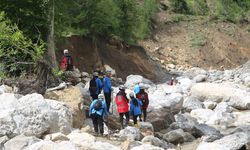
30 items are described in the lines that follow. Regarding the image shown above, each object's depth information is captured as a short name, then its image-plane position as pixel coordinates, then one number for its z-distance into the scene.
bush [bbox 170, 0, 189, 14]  77.94
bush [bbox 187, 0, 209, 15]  81.01
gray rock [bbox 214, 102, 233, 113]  23.77
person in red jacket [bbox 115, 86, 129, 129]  16.55
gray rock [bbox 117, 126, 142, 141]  15.20
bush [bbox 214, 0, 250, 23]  72.38
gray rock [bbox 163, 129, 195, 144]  17.16
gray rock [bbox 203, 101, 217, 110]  24.87
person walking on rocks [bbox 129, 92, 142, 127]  17.12
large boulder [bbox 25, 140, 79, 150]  11.43
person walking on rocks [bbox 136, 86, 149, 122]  17.91
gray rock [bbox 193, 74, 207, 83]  36.34
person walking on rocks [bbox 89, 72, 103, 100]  17.36
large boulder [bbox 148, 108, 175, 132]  19.25
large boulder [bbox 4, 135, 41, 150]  11.84
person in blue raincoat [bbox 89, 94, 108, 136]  14.73
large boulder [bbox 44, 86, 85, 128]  15.90
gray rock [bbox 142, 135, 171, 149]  15.17
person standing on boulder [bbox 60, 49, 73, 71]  21.78
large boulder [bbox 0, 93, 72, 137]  13.31
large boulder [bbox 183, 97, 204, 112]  24.33
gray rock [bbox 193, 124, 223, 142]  17.16
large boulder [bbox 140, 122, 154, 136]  16.75
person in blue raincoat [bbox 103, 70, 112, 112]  17.66
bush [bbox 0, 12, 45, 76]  18.56
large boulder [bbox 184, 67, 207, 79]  46.49
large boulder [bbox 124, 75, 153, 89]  32.28
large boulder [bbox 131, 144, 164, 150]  12.65
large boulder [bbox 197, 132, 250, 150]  14.13
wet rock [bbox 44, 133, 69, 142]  12.62
